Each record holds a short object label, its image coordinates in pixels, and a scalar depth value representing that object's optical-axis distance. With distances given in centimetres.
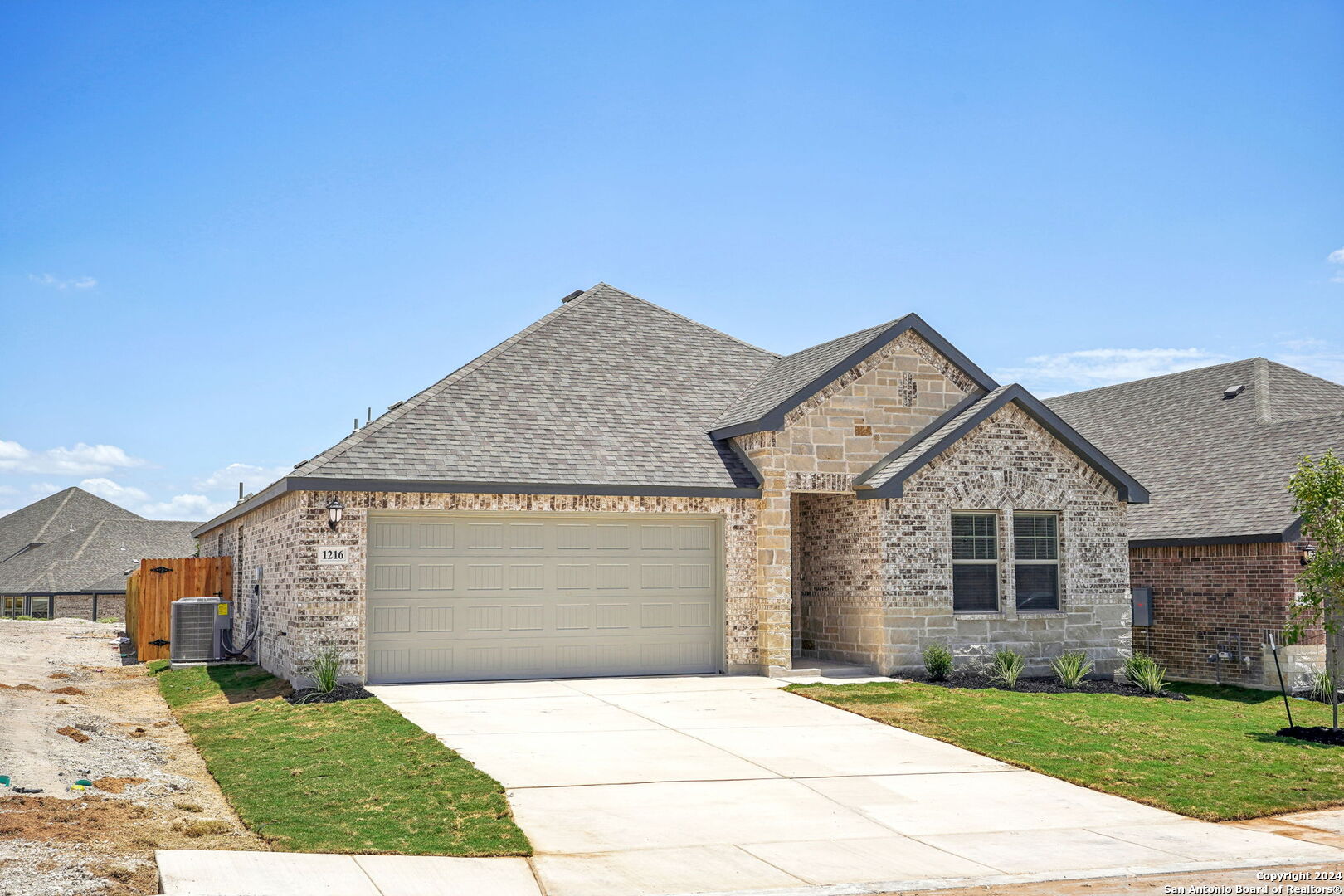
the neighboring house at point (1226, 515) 2058
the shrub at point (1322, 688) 1983
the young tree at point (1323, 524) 1472
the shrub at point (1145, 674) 1891
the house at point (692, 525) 1727
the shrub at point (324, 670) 1598
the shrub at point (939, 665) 1847
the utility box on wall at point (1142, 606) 2219
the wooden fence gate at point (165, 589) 2436
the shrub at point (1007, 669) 1812
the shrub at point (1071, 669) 1867
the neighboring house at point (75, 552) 4931
